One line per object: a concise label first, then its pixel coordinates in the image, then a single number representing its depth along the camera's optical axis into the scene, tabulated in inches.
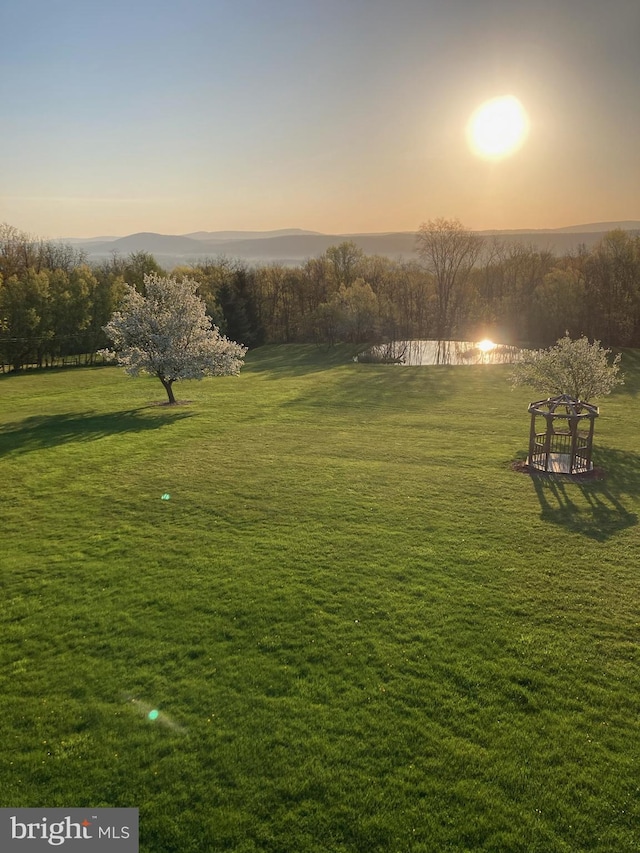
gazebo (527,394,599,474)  928.9
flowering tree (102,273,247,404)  1422.2
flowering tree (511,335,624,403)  1112.8
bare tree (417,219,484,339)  3572.8
